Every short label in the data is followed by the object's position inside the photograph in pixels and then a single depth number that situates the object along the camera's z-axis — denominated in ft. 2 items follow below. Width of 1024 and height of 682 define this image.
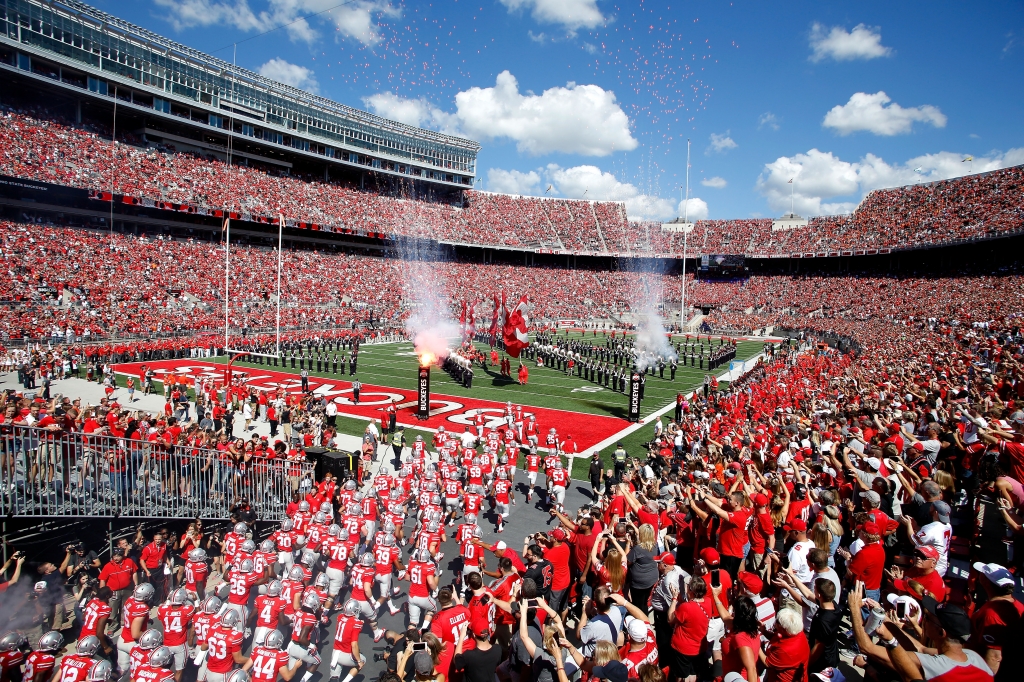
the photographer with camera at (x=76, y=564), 22.56
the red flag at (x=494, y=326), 91.76
